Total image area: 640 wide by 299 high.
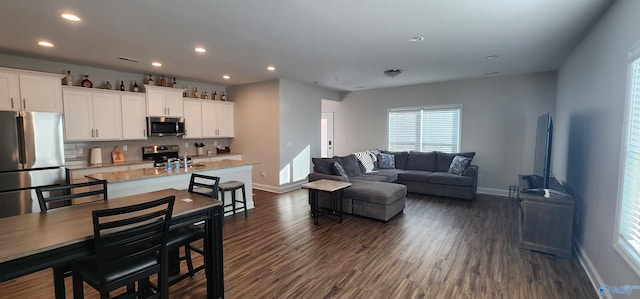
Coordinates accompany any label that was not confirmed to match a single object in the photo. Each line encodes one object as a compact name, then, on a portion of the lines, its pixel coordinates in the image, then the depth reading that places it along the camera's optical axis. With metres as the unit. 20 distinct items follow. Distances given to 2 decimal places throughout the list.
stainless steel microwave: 5.43
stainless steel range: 5.65
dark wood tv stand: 3.04
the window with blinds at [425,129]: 6.50
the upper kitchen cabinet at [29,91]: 3.73
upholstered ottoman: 4.20
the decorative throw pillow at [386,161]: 6.67
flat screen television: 3.17
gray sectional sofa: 4.35
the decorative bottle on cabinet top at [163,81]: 5.63
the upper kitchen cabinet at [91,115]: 4.47
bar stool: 4.15
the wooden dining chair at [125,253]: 1.58
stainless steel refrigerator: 3.58
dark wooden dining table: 1.40
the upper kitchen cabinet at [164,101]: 5.39
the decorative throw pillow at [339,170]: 4.96
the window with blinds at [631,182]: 1.90
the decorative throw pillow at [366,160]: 6.24
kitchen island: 3.22
